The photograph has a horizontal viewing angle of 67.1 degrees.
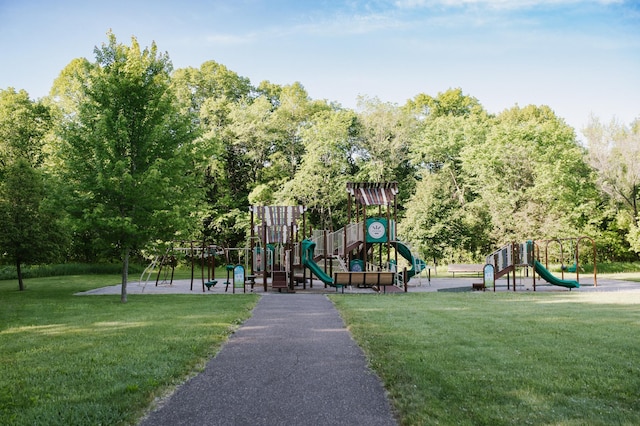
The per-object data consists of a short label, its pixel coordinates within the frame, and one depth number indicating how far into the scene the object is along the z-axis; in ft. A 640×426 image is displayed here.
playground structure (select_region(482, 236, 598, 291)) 67.62
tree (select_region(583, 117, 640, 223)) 121.29
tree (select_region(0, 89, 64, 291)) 66.80
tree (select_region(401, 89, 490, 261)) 119.14
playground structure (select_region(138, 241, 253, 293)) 65.98
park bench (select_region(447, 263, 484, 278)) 93.29
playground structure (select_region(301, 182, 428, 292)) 69.62
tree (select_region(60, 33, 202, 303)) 51.55
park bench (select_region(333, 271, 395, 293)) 63.21
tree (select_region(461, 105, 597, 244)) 111.45
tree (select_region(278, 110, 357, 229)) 129.90
